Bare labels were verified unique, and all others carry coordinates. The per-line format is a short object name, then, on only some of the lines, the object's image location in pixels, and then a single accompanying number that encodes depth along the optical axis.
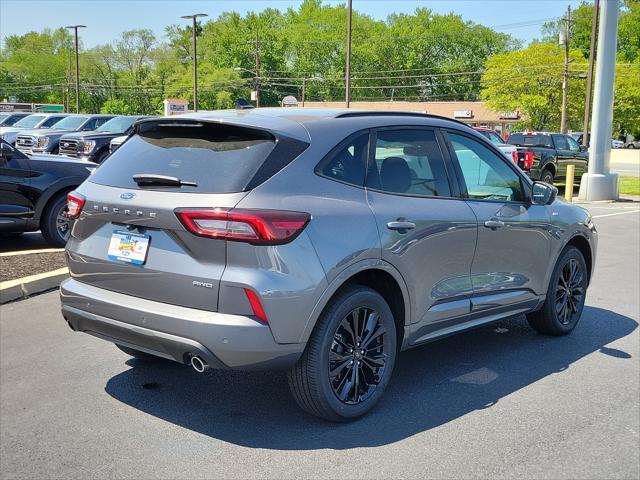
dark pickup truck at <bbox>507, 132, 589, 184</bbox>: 21.45
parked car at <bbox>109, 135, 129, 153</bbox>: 18.70
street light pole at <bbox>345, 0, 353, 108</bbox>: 36.56
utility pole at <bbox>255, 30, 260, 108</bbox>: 66.12
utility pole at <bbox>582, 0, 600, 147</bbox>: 32.71
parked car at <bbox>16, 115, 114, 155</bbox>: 21.75
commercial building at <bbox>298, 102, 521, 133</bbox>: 76.00
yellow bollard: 19.31
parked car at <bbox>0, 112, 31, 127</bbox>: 30.55
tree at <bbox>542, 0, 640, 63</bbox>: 81.81
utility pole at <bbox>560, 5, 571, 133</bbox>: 46.41
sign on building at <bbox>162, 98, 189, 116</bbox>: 54.03
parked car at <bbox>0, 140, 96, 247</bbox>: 9.12
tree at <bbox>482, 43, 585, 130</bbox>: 59.06
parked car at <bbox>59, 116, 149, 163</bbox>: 19.62
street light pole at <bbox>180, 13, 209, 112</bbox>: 48.97
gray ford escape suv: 3.74
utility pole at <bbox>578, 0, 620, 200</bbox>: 19.08
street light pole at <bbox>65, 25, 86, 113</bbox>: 52.31
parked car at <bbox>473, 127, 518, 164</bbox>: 19.12
